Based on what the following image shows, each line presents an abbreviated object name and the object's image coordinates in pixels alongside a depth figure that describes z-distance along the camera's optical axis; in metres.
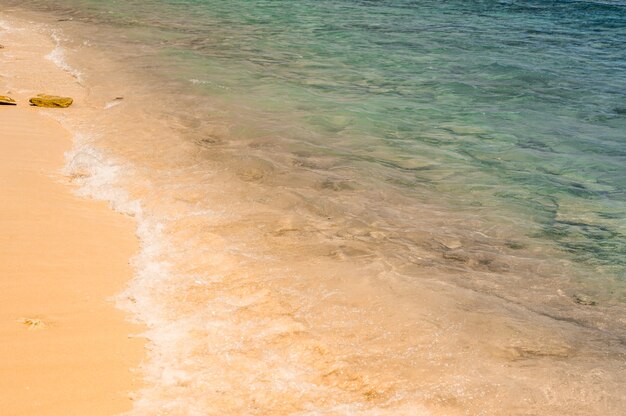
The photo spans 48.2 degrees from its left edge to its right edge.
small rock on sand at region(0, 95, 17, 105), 8.19
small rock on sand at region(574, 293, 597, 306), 4.44
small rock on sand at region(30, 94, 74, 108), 8.36
